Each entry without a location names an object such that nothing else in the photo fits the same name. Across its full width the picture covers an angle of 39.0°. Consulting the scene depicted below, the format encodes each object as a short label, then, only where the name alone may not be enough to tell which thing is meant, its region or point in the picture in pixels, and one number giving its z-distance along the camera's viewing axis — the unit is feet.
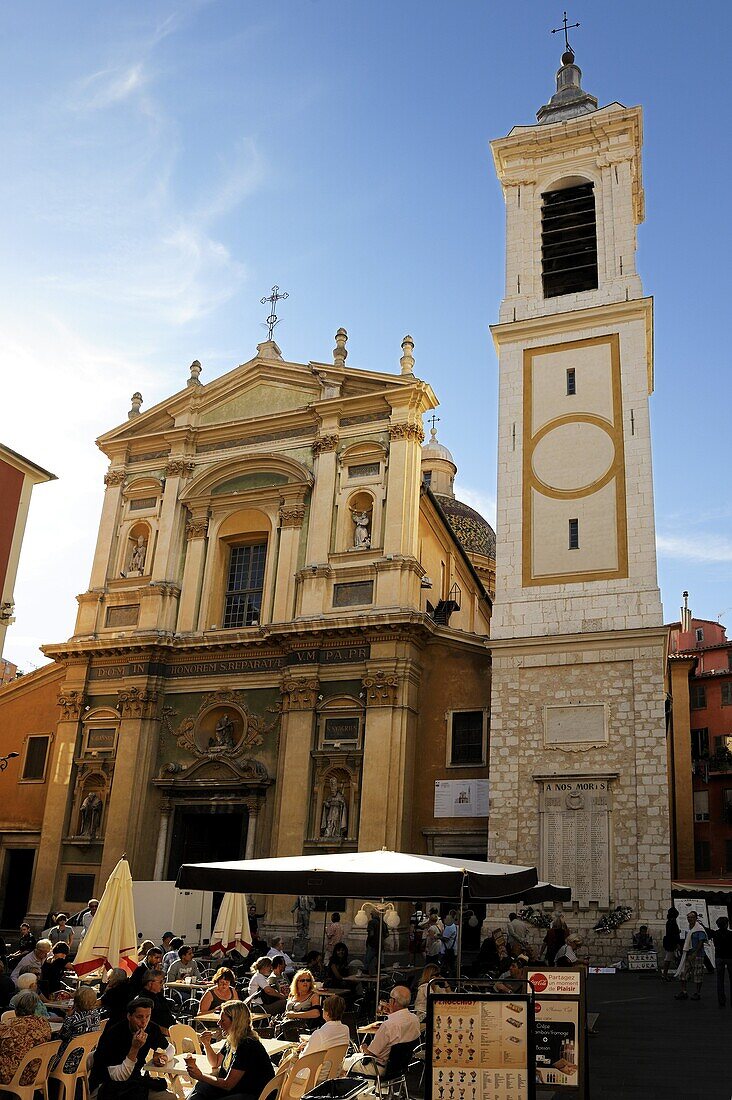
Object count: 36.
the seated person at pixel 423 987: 36.24
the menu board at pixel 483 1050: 24.75
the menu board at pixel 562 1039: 27.66
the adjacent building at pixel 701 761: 125.49
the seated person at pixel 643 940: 63.31
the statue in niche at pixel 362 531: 86.89
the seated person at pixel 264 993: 41.06
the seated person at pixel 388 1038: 30.45
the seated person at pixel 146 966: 32.04
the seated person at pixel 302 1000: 36.70
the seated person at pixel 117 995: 30.99
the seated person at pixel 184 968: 48.70
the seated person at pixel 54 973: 39.01
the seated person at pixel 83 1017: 27.55
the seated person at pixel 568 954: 45.99
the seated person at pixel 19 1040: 23.88
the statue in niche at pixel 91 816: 85.89
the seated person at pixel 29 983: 32.65
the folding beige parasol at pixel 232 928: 60.03
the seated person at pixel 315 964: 51.13
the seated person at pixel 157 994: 31.35
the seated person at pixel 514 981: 31.84
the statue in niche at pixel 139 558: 96.58
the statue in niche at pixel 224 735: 85.15
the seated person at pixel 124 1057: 25.26
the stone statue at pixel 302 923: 72.84
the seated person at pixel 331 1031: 28.07
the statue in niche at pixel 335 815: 77.77
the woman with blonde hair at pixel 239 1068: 24.40
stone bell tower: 68.18
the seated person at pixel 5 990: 34.12
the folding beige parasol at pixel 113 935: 49.01
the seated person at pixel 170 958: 49.59
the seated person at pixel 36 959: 40.83
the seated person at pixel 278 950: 55.55
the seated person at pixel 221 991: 36.40
